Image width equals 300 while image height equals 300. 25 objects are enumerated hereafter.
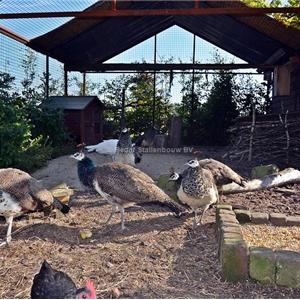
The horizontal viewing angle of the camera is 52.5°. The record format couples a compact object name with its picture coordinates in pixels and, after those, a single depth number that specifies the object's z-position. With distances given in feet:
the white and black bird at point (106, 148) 24.03
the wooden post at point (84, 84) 34.41
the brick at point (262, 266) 6.89
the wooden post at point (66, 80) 31.44
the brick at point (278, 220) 10.29
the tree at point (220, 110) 32.59
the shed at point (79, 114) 27.38
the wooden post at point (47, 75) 27.81
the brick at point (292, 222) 10.26
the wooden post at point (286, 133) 19.32
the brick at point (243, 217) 10.42
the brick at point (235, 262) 7.02
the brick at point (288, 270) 6.75
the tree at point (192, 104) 33.52
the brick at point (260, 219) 10.38
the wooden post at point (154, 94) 33.28
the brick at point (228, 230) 8.00
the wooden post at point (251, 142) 20.86
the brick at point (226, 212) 9.68
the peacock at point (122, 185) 9.63
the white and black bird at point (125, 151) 16.43
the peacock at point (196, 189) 9.93
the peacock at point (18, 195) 9.00
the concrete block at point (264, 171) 15.43
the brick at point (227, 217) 9.02
